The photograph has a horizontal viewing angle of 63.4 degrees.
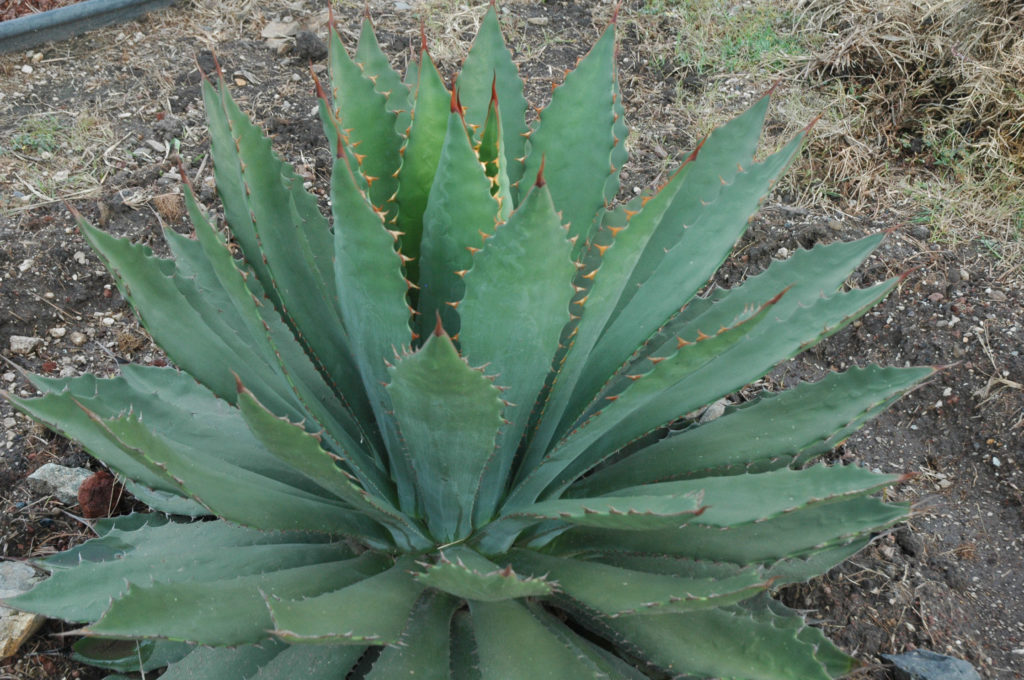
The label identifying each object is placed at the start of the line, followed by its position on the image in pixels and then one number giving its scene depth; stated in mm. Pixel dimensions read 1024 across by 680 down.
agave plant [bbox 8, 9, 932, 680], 1043
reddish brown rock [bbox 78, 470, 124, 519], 1820
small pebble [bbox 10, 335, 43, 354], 2172
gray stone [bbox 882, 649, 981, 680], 1581
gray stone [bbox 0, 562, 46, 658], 1593
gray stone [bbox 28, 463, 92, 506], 1868
